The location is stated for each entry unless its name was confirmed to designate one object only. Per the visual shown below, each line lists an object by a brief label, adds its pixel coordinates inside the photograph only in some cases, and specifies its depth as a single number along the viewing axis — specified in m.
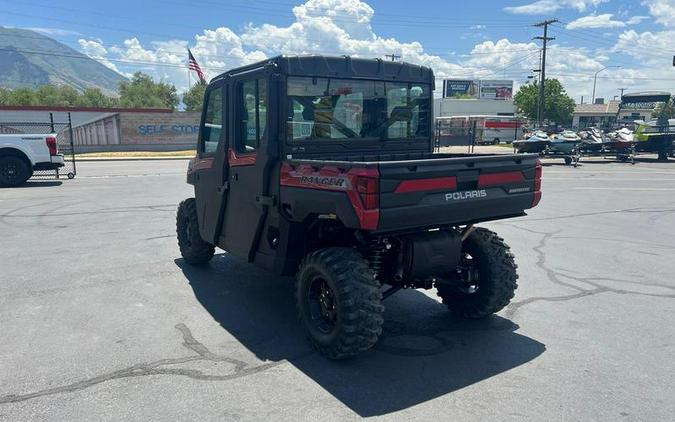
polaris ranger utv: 3.73
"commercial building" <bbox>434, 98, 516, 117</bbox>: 74.64
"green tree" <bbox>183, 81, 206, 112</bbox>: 103.06
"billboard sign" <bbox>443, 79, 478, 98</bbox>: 106.12
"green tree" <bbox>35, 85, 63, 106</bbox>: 96.01
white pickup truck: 14.44
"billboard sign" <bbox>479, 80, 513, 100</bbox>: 101.94
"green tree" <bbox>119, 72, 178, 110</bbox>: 105.26
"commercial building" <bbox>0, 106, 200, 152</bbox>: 35.41
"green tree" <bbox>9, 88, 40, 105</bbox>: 86.36
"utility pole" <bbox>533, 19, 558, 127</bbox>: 51.62
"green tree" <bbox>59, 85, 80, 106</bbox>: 105.62
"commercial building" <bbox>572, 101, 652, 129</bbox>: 86.25
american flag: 41.06
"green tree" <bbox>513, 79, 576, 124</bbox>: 70.50
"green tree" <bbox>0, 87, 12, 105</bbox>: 90.20
